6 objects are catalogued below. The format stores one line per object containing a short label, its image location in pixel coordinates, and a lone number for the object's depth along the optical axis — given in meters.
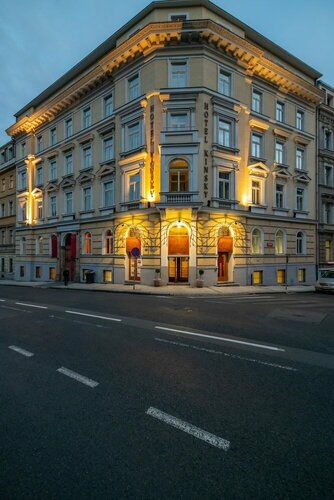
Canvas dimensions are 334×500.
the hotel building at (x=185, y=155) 18.61
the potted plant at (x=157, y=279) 18.45
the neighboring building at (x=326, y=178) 25.83
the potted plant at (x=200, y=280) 18.12
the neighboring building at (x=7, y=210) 33.16
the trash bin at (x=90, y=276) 22.41
